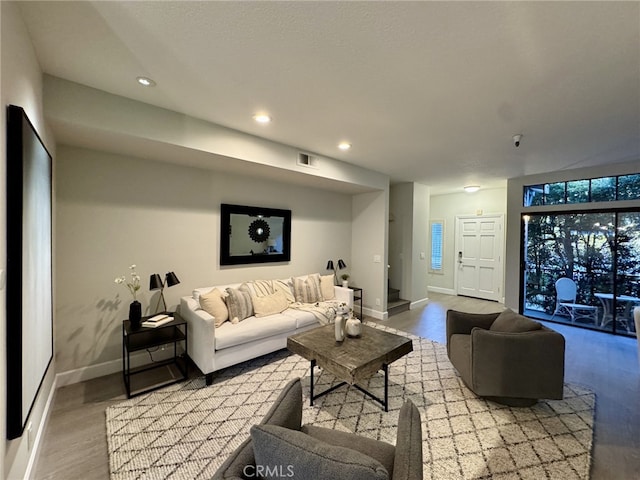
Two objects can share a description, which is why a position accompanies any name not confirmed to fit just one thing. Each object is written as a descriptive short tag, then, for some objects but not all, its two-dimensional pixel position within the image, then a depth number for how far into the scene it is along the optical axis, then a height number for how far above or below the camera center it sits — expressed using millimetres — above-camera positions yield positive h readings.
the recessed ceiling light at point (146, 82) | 2076 +1172
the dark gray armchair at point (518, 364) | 2299 -1050
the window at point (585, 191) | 4199 +829
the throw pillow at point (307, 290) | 4102 -792
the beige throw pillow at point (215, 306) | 3043 -781
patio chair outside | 4627 -1104
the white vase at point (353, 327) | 2670 -871
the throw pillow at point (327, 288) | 4336 -797
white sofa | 2732 -1060
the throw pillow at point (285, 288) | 3885 -731
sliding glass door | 4262 -463
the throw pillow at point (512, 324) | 2506 -792
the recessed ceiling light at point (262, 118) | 2652 +1164
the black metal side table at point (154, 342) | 2605 -1043
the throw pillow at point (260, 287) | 3569 -676
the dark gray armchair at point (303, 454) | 778 -709
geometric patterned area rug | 1808 -1478
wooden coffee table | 2154 -972
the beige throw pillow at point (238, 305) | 3227 -810
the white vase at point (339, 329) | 2549 -841
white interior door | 6402 -405
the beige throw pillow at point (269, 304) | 3418 -859
